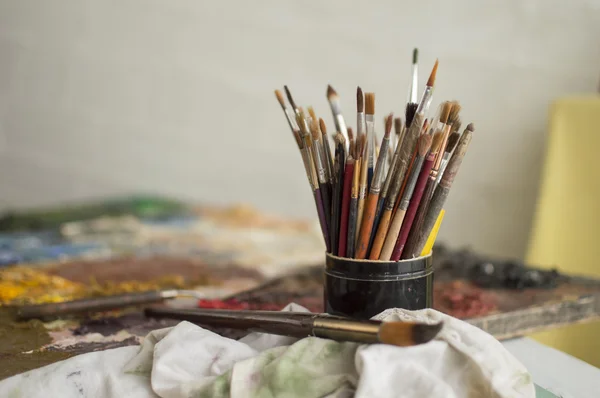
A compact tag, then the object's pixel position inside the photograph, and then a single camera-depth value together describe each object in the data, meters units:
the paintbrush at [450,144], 0.79
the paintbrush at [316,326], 0.60
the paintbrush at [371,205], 0.78
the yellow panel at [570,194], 1.66
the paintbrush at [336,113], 0.85
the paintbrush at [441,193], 0.77
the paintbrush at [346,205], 0.79
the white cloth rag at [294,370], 0.59
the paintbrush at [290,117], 0.86
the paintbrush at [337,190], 0.80
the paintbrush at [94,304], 0.94
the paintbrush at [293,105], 0.84
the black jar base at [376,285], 0.79
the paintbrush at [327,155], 0.82
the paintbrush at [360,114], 0.79
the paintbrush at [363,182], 0.78
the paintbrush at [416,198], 0.76
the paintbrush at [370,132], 0.78
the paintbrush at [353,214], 0.78
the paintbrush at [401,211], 0.77
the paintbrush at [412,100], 0.79
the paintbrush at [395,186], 0.77
